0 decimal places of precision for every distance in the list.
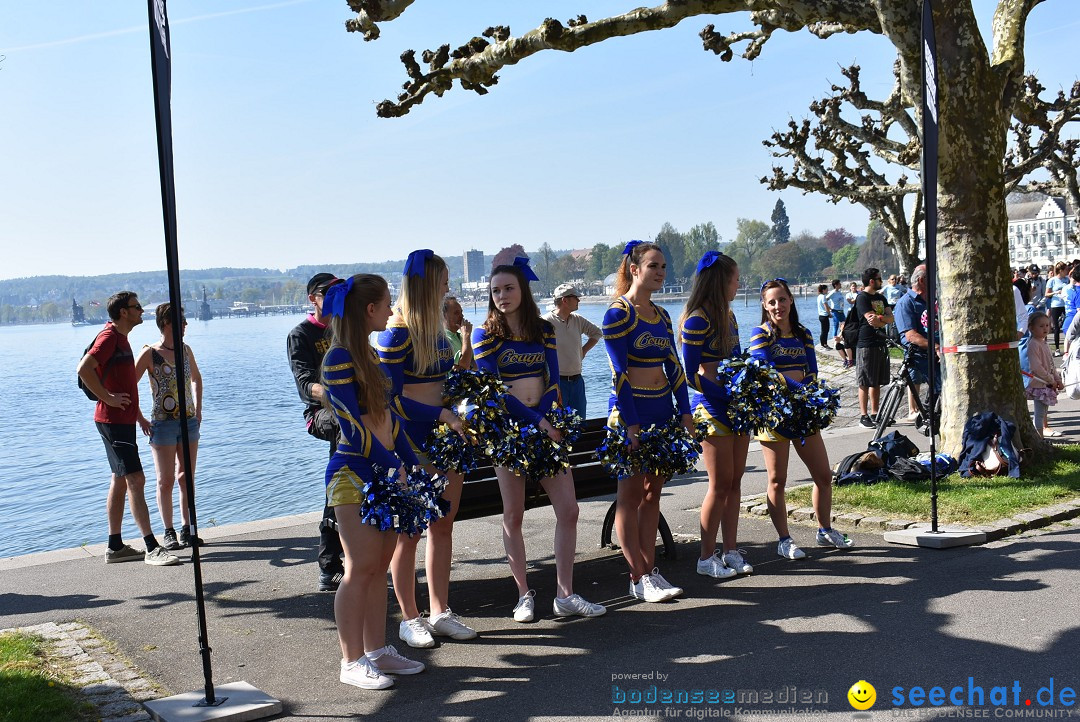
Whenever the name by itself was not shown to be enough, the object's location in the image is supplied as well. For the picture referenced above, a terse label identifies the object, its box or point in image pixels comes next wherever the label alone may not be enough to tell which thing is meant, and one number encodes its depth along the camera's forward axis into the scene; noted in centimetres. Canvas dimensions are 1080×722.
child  1123
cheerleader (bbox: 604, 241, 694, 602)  631
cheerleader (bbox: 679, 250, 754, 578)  677
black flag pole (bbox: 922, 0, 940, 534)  727
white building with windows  16175
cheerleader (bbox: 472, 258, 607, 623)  603
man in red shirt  822
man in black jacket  665
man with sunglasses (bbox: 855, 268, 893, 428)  1387
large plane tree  897
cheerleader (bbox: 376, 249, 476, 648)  569
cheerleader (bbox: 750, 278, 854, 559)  711
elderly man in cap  1080
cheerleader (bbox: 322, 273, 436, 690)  494
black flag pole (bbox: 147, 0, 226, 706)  466
